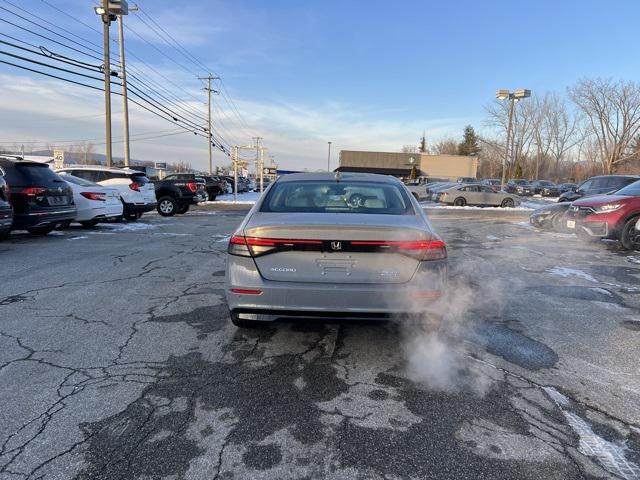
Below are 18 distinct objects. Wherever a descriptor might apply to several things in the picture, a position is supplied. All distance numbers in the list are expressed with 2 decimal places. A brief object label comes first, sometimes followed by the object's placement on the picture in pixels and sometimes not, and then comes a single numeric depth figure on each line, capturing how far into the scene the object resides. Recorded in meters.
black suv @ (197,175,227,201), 28.00
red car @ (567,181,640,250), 8.62
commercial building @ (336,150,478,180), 65.81
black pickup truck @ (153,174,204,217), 17.11
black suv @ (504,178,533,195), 45.50
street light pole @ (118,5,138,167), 23.22
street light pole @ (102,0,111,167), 20.19
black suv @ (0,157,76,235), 8.74
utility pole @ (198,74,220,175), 46.31
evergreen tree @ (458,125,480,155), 90.38
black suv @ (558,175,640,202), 14.09
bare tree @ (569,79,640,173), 54.03
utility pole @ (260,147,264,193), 34.54
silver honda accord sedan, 3.15
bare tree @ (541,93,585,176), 65.69
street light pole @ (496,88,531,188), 31.67
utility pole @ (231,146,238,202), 29.29
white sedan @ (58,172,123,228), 10.98
